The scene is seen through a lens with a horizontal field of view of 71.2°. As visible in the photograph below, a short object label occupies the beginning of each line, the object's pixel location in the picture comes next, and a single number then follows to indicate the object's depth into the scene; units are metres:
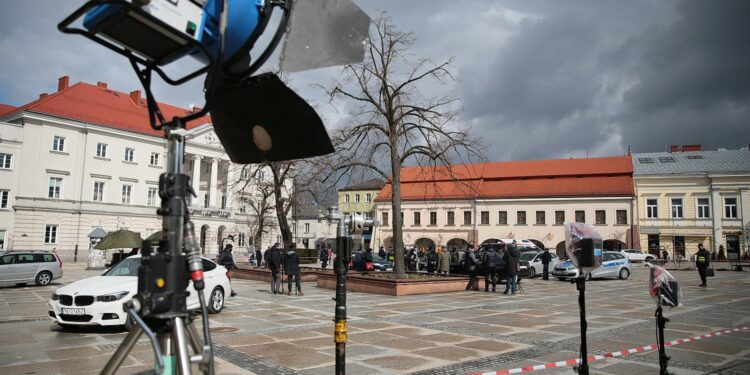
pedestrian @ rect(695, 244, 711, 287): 23.30
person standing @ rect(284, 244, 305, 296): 18.97
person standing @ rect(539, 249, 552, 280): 29.09
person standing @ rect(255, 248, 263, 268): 36.58
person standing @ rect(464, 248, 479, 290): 20.91
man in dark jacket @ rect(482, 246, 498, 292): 20.89
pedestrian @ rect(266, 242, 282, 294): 19.56
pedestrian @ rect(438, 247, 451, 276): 27.02
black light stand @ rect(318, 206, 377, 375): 4.02
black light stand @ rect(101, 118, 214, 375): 2.11
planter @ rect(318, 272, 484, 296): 18.69
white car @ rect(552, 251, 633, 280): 28.16
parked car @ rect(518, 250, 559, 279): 29.76
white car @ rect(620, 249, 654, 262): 45.47
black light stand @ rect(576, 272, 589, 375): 6.01
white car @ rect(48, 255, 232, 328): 10.28
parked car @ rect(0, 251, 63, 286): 20.75
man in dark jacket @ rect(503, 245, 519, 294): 20.00
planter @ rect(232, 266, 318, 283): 25.50
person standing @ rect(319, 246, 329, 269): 36.12
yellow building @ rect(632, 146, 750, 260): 51.03
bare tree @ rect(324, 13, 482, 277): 20.25
